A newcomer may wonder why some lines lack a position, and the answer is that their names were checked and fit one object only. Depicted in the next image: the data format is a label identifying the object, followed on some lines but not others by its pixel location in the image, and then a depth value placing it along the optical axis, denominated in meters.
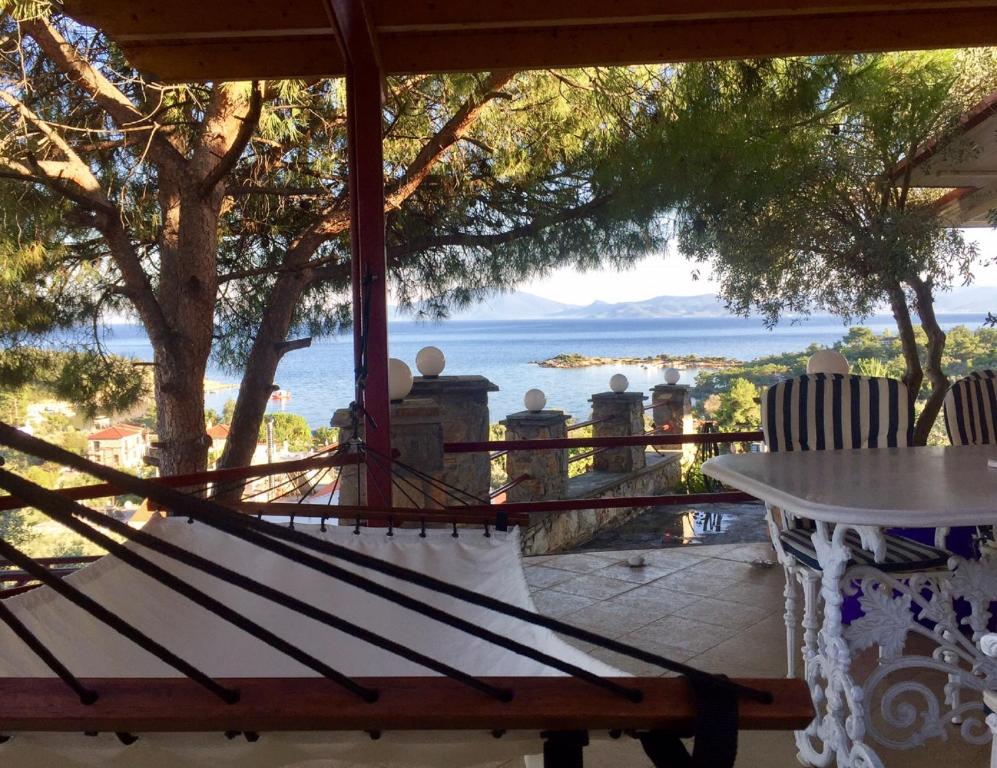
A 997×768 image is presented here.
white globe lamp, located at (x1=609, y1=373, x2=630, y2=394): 8.64
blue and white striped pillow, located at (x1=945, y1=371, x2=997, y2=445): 3.15
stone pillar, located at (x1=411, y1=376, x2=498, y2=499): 5.29
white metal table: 1.77
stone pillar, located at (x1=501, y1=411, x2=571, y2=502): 6.83
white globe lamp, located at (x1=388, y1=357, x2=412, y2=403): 4.20
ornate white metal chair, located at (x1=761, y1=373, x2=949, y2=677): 2.94
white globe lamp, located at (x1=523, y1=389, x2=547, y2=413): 7.16
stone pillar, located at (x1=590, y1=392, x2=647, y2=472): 8.58
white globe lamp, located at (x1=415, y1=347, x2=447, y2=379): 5.45
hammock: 0.78
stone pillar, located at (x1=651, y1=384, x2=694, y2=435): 9.86
